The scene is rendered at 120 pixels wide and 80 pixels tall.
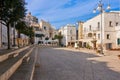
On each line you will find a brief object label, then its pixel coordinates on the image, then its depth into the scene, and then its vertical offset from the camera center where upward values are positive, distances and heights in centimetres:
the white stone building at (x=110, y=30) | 2181 +268
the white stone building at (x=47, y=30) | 4928 +620
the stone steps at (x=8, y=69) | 305 -114
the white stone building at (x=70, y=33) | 3703 +330
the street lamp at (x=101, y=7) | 1311 +507
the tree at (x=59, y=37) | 4004 +174
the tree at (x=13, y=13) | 831 +275
